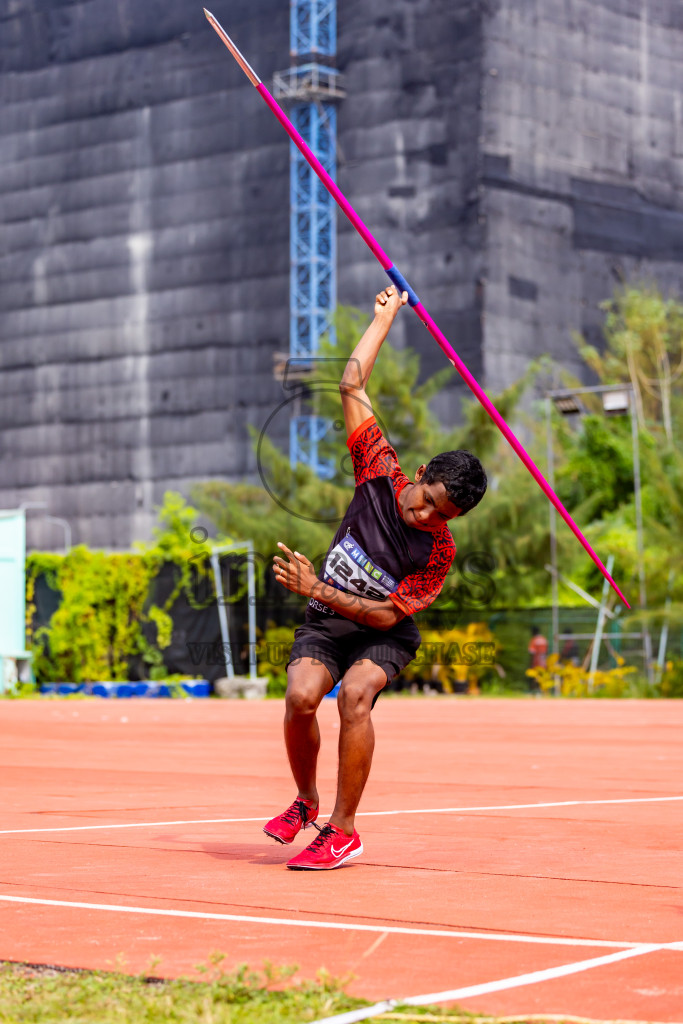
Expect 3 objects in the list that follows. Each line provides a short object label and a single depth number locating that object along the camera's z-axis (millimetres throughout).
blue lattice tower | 48312
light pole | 24922
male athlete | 5789
